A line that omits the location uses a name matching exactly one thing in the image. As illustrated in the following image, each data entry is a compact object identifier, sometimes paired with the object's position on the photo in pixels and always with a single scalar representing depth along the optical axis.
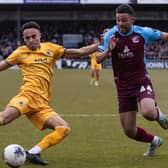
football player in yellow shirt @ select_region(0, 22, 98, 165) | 13.56
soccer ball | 12.34
